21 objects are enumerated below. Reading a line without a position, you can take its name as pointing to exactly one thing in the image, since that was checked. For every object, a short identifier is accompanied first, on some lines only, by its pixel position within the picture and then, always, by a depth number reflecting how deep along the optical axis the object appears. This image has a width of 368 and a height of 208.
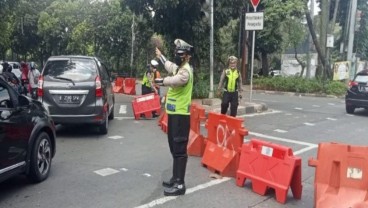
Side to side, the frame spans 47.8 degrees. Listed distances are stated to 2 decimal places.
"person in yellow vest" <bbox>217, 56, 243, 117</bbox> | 9.98
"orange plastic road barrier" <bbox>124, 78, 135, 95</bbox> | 20.90
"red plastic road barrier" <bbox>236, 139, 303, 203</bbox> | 5.22
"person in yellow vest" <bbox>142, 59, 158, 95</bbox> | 13.84
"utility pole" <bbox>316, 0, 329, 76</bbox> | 22.48
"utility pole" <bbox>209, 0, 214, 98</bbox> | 14.03
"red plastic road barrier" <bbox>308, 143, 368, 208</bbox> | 4.66
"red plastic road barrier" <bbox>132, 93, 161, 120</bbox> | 12.23
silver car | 8.83
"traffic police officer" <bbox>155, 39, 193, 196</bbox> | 5.41
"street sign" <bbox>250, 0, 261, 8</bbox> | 13.06
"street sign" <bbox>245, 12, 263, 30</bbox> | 12.98
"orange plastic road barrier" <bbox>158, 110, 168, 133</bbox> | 10.06
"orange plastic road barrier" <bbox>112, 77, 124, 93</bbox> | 21.79
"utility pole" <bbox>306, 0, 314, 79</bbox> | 23.12
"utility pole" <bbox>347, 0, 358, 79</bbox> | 21.83
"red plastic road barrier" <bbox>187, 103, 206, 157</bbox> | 7.60
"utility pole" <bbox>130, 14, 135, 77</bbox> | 32.68
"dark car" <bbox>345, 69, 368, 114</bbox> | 13.98
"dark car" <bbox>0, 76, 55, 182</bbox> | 5.05
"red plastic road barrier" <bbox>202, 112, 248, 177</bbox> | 6.20
